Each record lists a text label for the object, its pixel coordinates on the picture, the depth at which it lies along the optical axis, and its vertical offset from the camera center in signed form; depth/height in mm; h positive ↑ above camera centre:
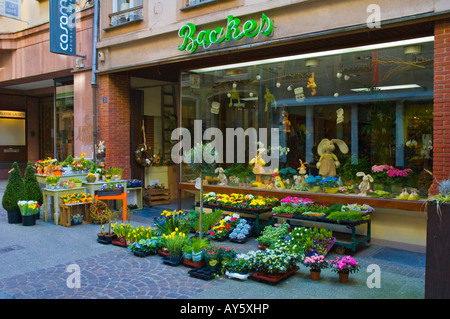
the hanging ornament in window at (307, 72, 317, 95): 10070 +1650
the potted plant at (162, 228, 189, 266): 6832 -1643
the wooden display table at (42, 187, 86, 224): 10234 -1065
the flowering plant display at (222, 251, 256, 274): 6109 -1726
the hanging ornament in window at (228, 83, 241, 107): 11500 +1576
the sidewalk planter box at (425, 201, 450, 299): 4410 -1121
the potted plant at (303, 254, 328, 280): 6016 -1691
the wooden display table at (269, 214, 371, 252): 7355 -1631
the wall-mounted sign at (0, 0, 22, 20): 14641 +5221
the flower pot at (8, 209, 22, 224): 10231 -1622
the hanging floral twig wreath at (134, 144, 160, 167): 13406 -186
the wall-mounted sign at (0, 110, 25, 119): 19495 +1860
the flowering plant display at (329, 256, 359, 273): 5855 -1667
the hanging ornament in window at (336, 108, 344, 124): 10195 +881
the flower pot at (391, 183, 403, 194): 8187 -778
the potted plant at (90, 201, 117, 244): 8281 -1514
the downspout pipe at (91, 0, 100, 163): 12641 +2268
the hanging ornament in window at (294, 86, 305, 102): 10539 +1470
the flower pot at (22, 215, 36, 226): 9938 -1663
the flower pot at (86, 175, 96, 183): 11172 -739
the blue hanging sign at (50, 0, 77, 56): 12133 +3802
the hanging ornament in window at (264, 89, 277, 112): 11070 +1446
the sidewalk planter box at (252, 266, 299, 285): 5855 -1848
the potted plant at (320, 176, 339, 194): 9031 -769
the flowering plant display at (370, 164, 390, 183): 8656 -501
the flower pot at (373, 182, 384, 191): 8445 -766
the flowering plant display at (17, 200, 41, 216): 9891 -1345
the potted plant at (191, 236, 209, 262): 6605 -1613
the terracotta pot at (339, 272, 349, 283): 5925 -1845
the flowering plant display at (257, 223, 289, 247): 7489 -1582
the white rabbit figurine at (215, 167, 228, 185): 11000 -712
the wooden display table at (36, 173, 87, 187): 11594 -710
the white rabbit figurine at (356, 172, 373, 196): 8577 -742
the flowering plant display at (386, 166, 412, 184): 8438 -512
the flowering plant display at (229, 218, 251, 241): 8352 -1689
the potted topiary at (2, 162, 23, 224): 10062 -1085
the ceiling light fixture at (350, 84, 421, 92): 8767 +1408
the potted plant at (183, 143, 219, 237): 7004 -122
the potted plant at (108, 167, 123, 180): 11812 -623
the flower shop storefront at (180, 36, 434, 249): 8266 +619
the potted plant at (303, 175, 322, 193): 9344 -762
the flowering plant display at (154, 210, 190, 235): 8039 -1476
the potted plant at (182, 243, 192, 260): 6711 -1668
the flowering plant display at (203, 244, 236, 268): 6355 -1661
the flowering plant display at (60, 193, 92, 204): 10031 -1166
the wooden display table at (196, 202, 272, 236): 8839 -1352
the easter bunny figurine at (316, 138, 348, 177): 9828 -143
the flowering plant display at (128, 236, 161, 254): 7395 -1731
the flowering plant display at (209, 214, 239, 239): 8484 -1626
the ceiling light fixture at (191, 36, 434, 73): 8046 +2202
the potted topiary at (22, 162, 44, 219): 10180 -914
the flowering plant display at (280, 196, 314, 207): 8711 -1108
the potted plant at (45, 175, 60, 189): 10452 -774
